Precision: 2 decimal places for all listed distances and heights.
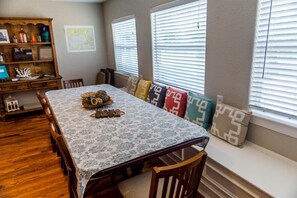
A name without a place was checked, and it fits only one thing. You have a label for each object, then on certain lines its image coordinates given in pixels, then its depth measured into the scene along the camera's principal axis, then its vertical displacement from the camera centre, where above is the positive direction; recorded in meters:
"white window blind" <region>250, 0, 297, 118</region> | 1.60 -0.11
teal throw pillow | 2.26 -0.68
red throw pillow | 2.54 -0.66
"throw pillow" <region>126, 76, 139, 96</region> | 3.67 -0.63
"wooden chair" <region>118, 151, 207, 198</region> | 1.03 -0.73
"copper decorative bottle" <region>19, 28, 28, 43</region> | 4.23 +0.33
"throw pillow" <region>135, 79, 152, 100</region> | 3.29 -0.63
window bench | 1.43 -0.94
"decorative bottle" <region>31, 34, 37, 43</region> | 4.31 +0.26
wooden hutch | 4.09 -0.07
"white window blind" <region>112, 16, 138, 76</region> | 4.04 +0.09
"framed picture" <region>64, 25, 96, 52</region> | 4.80 +0.29
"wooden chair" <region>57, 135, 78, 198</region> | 1.44 -0.69
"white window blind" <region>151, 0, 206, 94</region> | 2.49 +0.04
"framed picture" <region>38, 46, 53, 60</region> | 4.51 -0.03
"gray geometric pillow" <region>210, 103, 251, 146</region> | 1.91 -0.72
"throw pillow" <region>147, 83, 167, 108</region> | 2.92 -0.66
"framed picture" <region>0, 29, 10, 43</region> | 4.05 +0.32
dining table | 1.31 -0.66
